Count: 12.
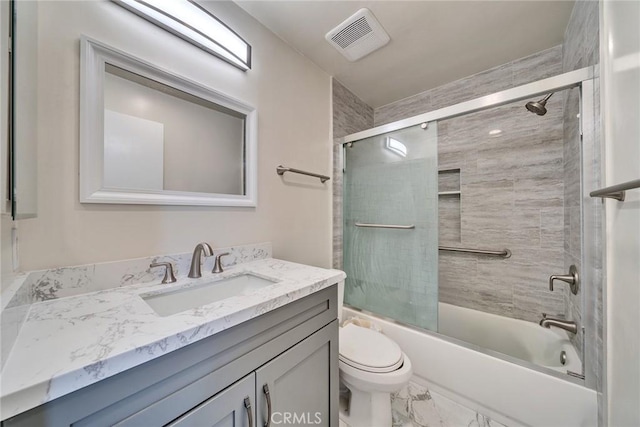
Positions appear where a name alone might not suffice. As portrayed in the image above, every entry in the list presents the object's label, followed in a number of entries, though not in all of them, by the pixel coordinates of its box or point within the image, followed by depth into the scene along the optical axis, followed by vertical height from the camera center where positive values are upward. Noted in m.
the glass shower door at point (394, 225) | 1.55 -0.09
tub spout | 1.14 -0.57
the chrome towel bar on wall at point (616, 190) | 0.57 +0.07
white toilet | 1.09 -0.78
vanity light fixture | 0.91 +0.82
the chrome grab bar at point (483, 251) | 1.74 -0.30
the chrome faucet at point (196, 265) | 0.96 -0.22
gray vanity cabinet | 0.43 -0.42
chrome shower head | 1.25 +0.60
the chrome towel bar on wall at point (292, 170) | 1.42 +0.27
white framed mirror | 0.79 +0.32
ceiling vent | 1.31 +1.11
